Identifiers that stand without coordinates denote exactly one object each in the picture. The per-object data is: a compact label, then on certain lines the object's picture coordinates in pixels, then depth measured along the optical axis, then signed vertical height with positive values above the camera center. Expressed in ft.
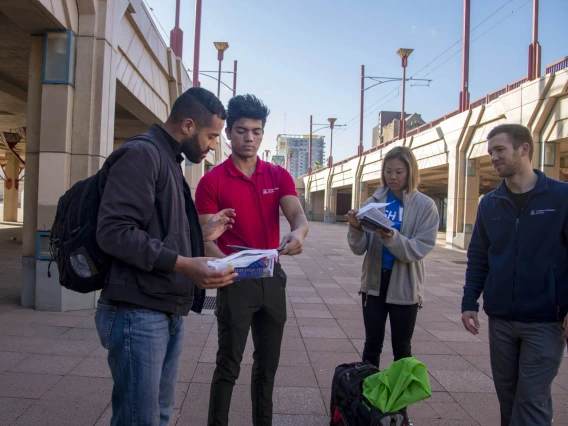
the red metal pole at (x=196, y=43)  62.18 +23.20
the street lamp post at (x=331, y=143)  156.37 +28.19
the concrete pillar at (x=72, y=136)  20.36 +3.09
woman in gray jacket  10.61 -0.85
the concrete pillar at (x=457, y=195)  62.80 +3.56
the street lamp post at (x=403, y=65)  88.90 +32.02
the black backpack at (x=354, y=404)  8.33 -3.55
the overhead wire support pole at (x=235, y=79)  113.23 +32.53
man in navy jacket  8.35 -1.00
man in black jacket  5.86 -0.76
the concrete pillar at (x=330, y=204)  157.07 +4.23
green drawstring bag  8.36 -3.03
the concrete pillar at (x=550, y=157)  45.62 +6.59
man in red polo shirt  8.93 -0.51
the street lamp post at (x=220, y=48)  93.71 +33.23
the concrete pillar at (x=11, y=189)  84.94 +2.76
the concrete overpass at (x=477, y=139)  44.34 +10.43
